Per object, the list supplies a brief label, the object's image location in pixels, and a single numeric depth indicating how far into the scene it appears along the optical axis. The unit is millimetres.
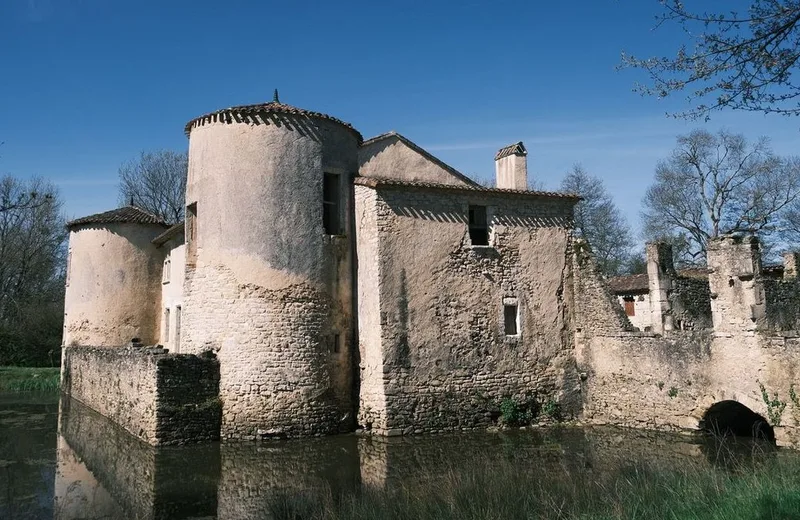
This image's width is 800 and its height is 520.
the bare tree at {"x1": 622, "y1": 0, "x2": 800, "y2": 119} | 6578
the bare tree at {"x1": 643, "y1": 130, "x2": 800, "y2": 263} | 31484
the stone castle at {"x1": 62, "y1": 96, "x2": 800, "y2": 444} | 14250
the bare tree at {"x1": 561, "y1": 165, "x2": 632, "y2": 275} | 36969
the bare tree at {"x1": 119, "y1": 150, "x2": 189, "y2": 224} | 40750
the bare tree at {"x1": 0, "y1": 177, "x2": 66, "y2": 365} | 34406
